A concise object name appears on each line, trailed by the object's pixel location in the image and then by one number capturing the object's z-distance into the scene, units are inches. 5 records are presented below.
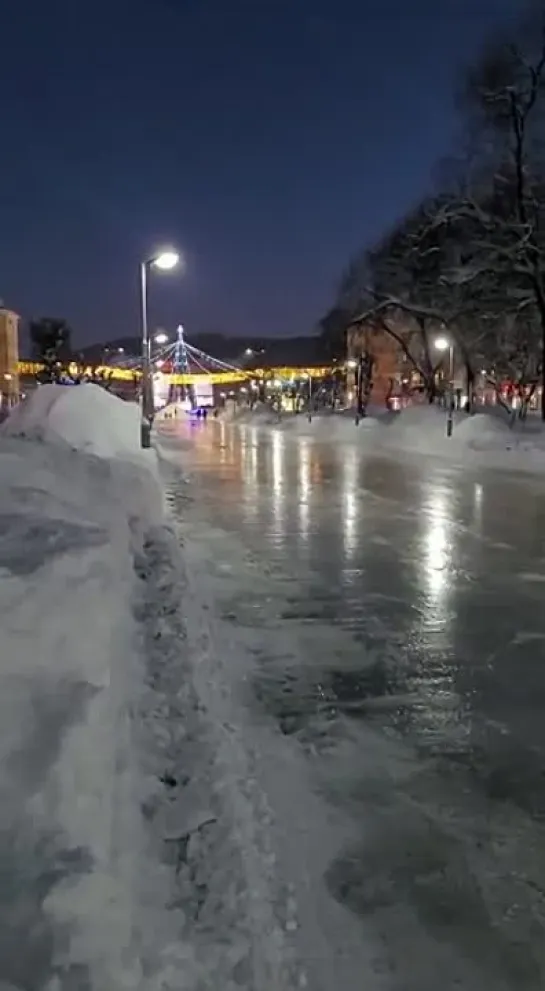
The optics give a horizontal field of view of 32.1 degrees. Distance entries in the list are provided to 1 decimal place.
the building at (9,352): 4215.1
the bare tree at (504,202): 1256.2
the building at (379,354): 2439.2
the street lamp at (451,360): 1519.1
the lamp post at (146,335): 1021.2
